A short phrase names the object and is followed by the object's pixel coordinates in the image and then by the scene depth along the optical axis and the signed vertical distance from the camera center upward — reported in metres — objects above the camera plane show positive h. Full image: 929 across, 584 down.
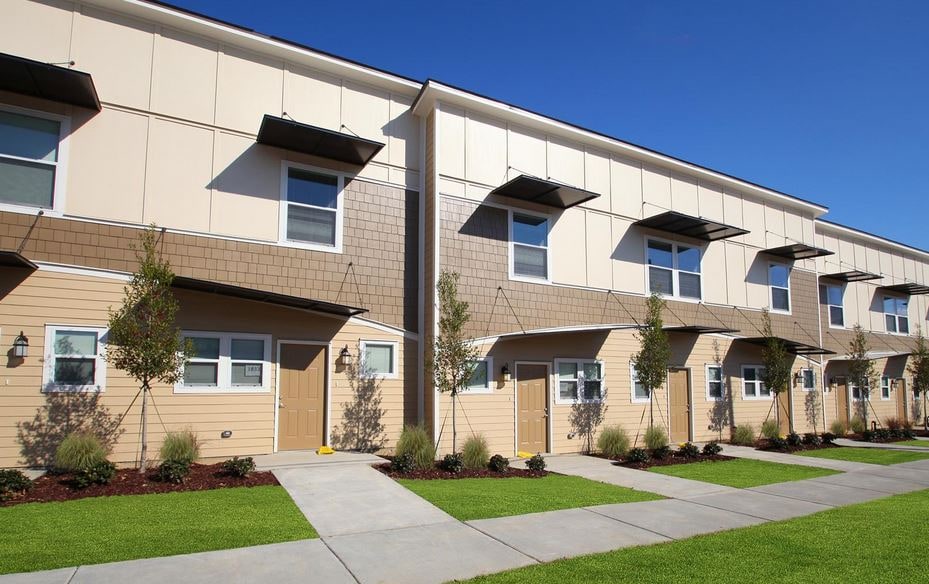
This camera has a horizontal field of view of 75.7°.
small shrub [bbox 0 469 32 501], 7.77 -1.61
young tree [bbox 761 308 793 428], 18.70 -0.10
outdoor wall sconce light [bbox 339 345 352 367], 12.39 +0.09
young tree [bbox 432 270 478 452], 12.30 +0.15
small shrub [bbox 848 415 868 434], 22.22 -2.36
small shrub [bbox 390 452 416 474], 10.82 -1.85
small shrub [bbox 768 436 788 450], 16.78 -2.29
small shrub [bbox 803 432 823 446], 17.78 -2.31
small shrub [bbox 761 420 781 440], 17.83 -2.05
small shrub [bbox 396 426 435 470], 11.39 -1.65
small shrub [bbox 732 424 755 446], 17.84 -2.22
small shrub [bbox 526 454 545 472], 11.74 -2.00
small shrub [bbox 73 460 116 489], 8.50 -1.64
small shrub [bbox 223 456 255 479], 9.45 -1.68
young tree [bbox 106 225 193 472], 9.34 +0.46
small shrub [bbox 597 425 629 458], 14.86 -2.01
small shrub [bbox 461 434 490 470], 11.87 -1.84
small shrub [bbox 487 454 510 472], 11.58 -1.98
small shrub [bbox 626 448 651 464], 13.52 -2.13
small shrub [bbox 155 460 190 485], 9.02 -1.68
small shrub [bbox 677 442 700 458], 14.56 -2.15
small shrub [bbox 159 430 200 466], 9.80 -1.46
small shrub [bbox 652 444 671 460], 14.22 -2.16
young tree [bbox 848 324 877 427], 21.89 -0.22
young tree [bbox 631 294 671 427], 15.30 +0.17
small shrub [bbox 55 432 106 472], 9.25 -1.44
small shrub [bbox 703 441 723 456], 14.86 -2.16
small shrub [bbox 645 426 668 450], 15.01 -1.91
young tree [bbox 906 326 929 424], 24.12 -0.24
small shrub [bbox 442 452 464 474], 11.29 -1.94
